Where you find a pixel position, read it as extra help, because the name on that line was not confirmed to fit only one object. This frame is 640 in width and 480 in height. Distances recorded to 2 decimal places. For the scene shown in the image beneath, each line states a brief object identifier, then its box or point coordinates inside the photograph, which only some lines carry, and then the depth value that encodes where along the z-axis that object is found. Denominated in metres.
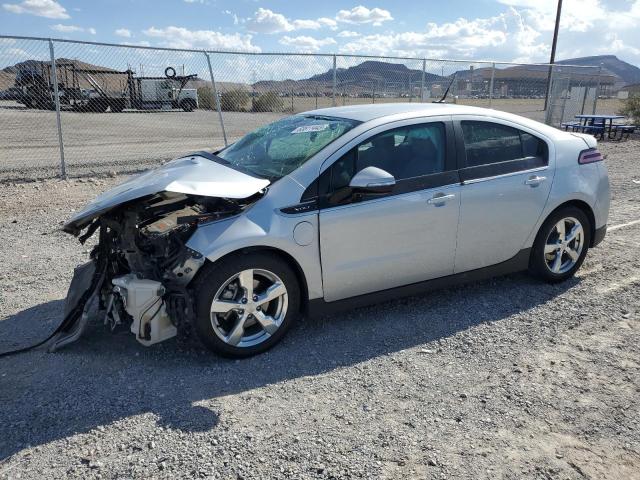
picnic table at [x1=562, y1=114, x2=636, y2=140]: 16.70
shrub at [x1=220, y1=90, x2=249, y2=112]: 14.02
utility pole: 29.26
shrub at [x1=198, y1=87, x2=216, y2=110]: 20.19
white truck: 19.86
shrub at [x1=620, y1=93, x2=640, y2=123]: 19.77
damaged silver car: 3.56
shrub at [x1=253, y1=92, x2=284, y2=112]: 16.14
